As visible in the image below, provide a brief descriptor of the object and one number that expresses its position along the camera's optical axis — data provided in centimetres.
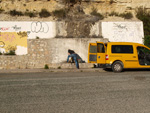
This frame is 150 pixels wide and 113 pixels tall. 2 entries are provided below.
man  1556
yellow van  1281
